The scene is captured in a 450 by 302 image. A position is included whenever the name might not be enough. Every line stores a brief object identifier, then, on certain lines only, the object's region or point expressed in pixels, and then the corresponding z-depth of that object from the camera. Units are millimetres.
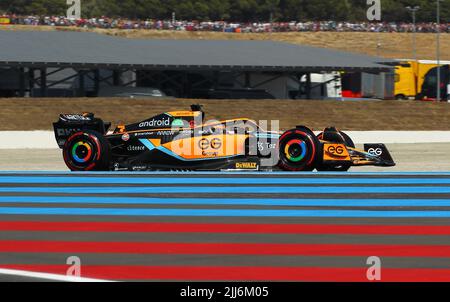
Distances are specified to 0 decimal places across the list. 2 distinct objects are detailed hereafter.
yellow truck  49438
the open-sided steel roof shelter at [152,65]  41062
